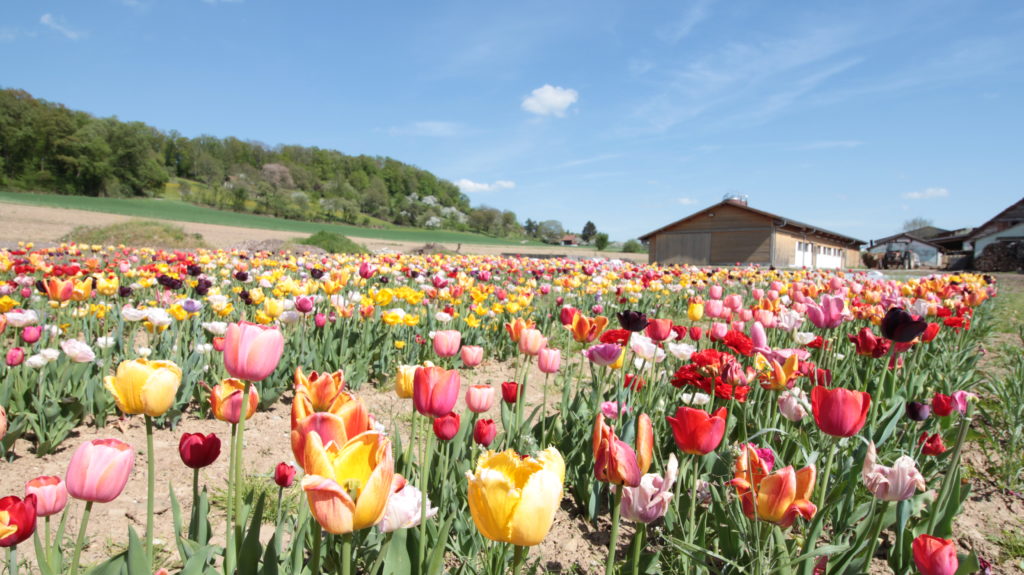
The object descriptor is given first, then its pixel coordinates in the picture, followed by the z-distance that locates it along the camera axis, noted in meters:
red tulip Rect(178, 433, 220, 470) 1.26
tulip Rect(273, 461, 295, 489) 1.46
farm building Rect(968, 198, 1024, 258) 37.53
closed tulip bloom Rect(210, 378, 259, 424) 1.31
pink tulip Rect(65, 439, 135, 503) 1.09
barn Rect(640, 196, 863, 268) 30.80
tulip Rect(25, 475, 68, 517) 1.20
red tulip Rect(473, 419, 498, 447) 1.96
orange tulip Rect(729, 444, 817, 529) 1.26
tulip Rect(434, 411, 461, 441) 1.67
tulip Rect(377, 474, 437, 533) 1.24
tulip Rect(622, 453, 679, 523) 1.43
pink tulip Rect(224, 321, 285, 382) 1.16
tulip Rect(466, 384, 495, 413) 1.84
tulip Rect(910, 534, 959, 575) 1.10
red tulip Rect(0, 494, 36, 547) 1.08
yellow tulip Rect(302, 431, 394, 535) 0.82
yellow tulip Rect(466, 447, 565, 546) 0.91
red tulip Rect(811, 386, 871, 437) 1.43
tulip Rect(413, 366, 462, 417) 1.32
